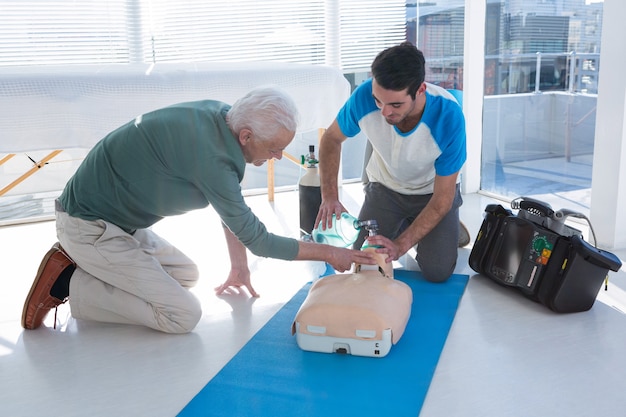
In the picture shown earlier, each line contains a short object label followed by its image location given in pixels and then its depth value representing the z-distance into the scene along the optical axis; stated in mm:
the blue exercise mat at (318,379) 1667
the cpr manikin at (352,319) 1917
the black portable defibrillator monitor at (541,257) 2182
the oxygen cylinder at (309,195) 3232
